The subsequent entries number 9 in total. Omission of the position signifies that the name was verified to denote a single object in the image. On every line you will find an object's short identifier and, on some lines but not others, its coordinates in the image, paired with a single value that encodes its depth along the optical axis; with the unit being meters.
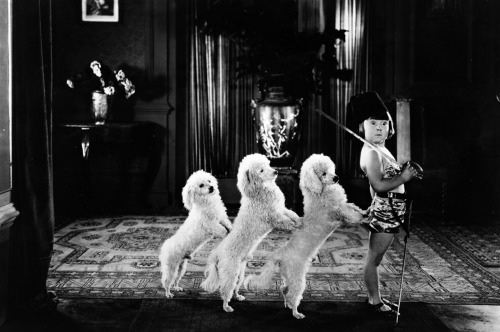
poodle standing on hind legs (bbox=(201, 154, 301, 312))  2.65
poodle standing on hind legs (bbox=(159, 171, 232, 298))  2.80
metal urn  5.45
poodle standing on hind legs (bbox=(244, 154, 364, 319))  2.60
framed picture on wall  6.00
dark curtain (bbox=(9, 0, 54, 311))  2.66
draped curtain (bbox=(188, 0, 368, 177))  6.11
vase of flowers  5.52
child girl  2.70
